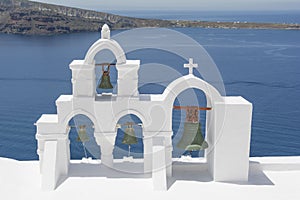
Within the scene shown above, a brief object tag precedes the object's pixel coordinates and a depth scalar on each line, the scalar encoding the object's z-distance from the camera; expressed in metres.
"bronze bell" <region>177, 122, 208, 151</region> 9.14
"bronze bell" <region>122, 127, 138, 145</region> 9.79
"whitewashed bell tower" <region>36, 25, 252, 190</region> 8.65
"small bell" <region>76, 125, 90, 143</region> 9.57
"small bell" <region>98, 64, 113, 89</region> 9.50
